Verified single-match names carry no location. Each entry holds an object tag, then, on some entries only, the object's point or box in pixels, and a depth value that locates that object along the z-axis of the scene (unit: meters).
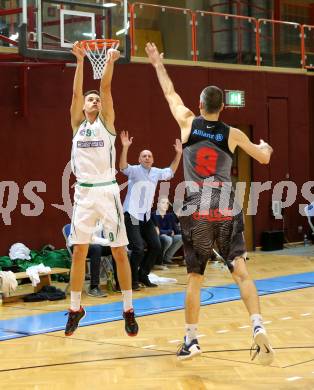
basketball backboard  10.95
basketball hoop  9.66
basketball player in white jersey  7.23
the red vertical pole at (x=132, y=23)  14.32
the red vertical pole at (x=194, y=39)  15.63
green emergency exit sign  16.62
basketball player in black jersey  6.40
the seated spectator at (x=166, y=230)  13.95
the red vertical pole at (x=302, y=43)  17.40
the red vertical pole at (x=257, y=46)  16.66
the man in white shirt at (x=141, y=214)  11.38
